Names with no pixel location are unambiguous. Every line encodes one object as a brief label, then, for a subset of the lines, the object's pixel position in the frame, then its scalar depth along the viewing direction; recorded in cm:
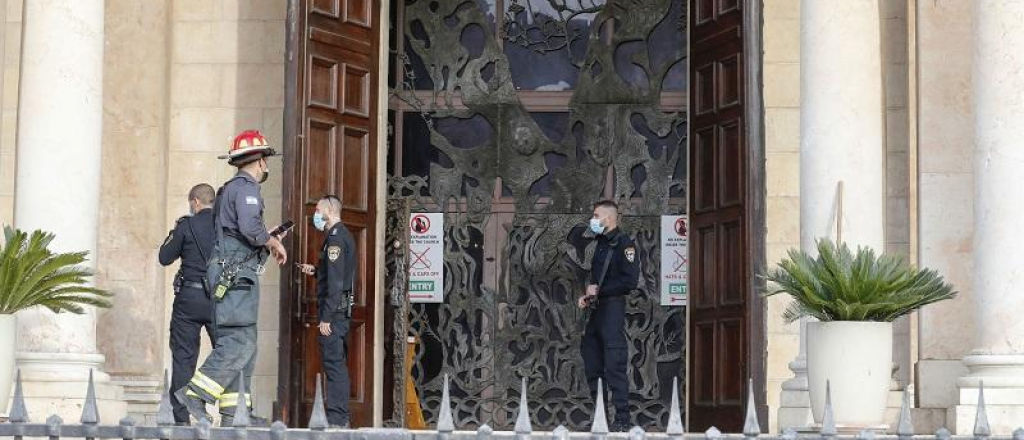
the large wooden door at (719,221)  1430
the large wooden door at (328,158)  1425
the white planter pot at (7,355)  1113
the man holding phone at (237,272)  1123
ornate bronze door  1750
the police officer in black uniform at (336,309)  1352
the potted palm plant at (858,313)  1136
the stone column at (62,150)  1314
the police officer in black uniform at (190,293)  1266
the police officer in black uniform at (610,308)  1415
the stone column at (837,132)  1336
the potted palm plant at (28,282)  1123
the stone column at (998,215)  1235
